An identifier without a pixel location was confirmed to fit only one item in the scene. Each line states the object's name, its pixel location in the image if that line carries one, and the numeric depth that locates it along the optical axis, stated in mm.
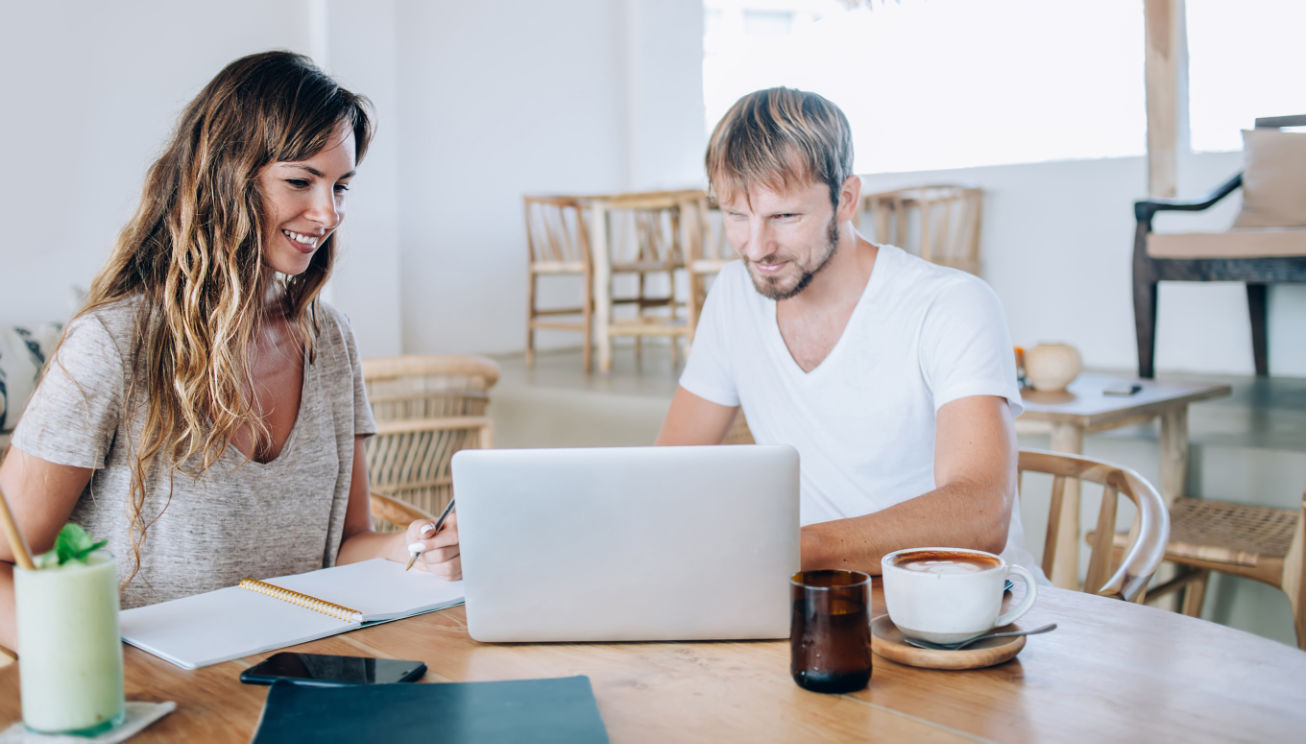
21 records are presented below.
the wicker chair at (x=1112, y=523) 1227
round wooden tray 846
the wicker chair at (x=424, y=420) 2482
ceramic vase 2697
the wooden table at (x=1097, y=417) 2326
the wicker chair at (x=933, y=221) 5055
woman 1167
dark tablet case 729
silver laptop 876
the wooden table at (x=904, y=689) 743
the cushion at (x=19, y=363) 2973
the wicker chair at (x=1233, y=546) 2191
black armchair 3340
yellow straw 670
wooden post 4414
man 1384
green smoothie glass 692
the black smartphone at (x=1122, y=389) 2689
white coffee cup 850
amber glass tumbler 801
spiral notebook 925
